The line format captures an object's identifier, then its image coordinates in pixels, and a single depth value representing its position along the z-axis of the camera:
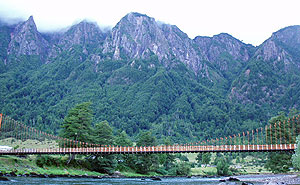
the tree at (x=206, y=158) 115.85
